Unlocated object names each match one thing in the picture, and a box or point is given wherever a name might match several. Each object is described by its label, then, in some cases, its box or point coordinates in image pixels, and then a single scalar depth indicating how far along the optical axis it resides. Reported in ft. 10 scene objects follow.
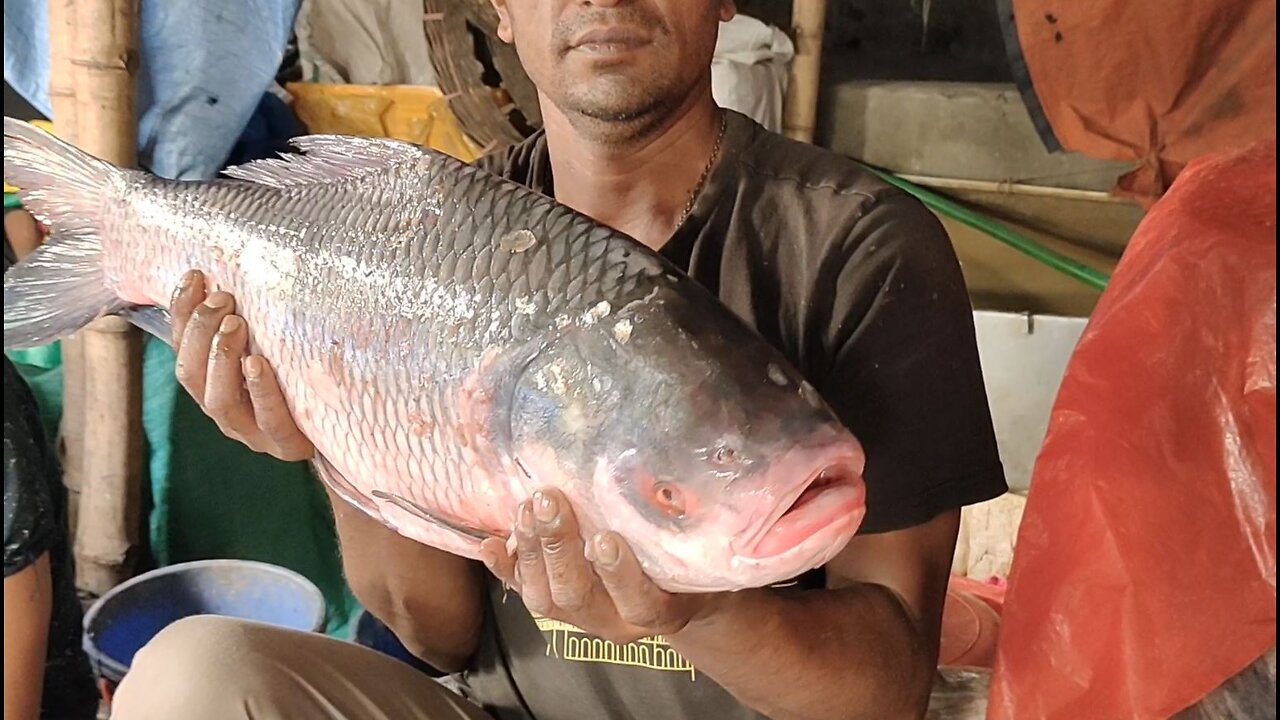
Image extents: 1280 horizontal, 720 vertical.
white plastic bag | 8.67
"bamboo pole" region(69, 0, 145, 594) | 5.82
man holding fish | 3.16
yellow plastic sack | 8.34
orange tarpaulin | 6.66
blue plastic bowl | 6.33
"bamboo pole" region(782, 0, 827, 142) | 9.07
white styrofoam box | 8.43
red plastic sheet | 3.32
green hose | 9.38
